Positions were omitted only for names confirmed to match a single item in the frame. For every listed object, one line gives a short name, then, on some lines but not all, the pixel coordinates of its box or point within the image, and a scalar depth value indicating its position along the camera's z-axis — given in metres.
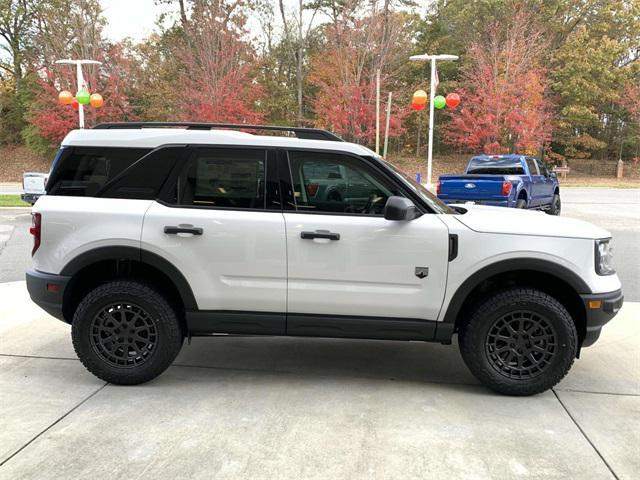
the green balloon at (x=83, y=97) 21.50
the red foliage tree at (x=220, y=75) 28.88
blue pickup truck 12.02
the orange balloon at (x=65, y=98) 22.83
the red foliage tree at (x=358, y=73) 30.92
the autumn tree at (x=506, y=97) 32.00
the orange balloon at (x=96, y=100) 23.19
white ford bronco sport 3.65
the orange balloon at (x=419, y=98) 21.20
